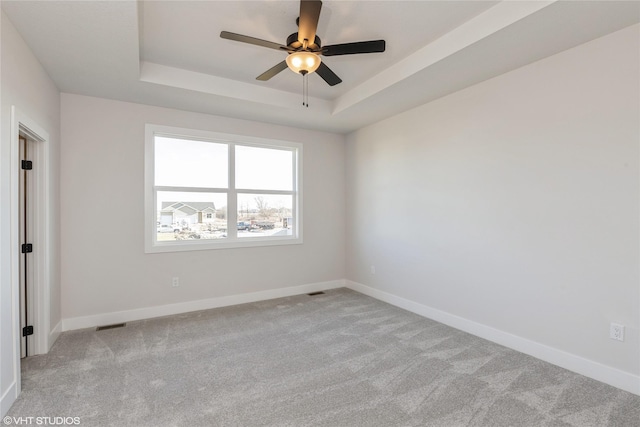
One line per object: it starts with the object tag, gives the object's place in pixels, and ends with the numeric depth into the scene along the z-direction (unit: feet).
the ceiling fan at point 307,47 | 7.16
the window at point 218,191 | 13.21
